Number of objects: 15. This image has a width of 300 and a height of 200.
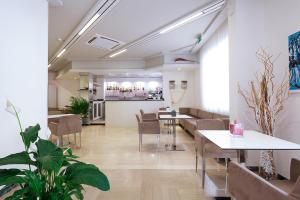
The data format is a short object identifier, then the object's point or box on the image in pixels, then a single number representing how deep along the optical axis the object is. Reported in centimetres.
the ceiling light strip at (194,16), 467
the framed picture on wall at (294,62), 291
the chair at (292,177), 198
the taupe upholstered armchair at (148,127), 537
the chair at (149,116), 700
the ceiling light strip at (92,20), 456
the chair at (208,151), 326
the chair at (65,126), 528
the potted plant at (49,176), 149
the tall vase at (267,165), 286
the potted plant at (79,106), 884
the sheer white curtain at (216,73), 580
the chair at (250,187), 117
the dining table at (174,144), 538
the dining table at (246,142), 210
